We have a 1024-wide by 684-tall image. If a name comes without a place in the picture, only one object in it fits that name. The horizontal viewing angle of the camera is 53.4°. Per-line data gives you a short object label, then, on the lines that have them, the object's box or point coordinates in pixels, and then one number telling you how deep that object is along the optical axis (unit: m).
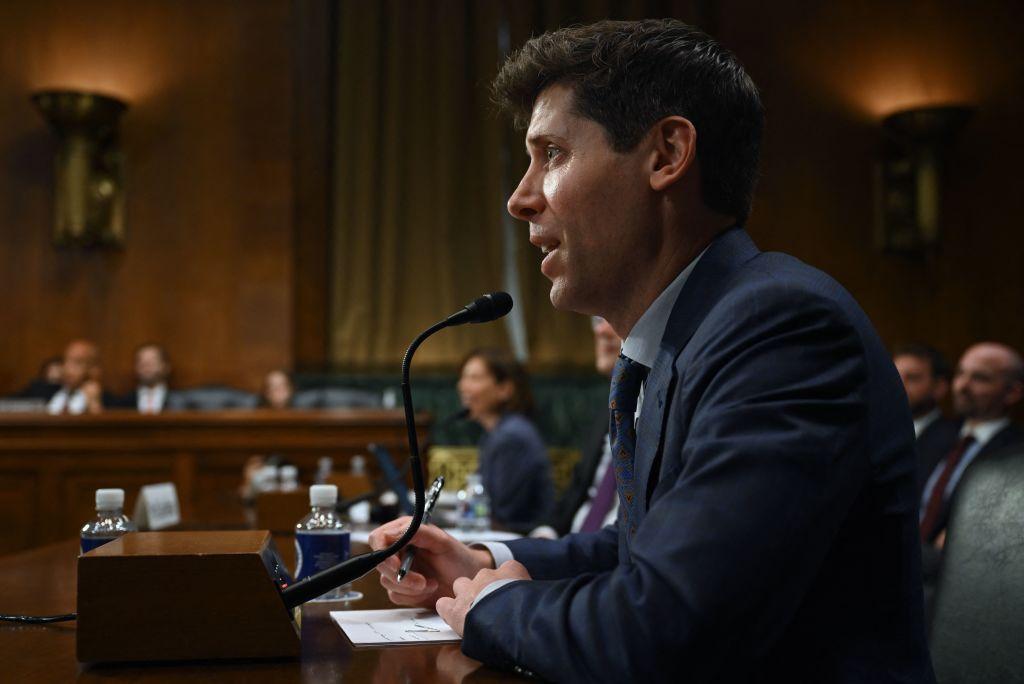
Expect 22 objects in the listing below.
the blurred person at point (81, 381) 6.36
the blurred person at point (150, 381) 7.18
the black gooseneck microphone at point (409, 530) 1.14
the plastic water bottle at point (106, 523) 1.56
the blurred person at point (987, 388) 4.57
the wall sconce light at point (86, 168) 7.25
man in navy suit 0.91
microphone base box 1.08
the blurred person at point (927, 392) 4.23
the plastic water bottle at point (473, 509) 2.97
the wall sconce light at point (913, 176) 7.07
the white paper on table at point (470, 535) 2.37
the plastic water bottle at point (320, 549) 1.59
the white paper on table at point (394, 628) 1.22
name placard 2.56
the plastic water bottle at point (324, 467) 2.96
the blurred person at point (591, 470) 3.37
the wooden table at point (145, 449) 4.77
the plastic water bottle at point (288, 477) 3.37
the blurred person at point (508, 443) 3.83
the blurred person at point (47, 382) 6.84
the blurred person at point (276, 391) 6.93
